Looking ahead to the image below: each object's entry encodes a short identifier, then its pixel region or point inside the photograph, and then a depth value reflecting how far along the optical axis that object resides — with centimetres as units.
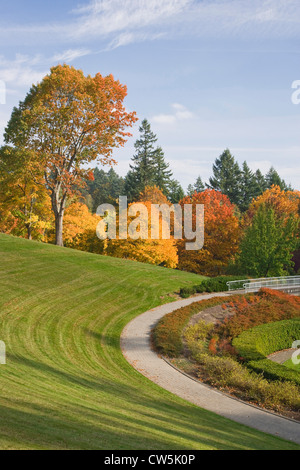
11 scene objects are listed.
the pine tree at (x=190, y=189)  11065
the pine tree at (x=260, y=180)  8744
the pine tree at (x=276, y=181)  8831
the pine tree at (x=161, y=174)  7688
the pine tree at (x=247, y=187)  7962
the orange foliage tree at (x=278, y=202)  5700
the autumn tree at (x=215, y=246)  4962
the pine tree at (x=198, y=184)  11325
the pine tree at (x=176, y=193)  7598
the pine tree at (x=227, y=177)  8006
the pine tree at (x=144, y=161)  7388
